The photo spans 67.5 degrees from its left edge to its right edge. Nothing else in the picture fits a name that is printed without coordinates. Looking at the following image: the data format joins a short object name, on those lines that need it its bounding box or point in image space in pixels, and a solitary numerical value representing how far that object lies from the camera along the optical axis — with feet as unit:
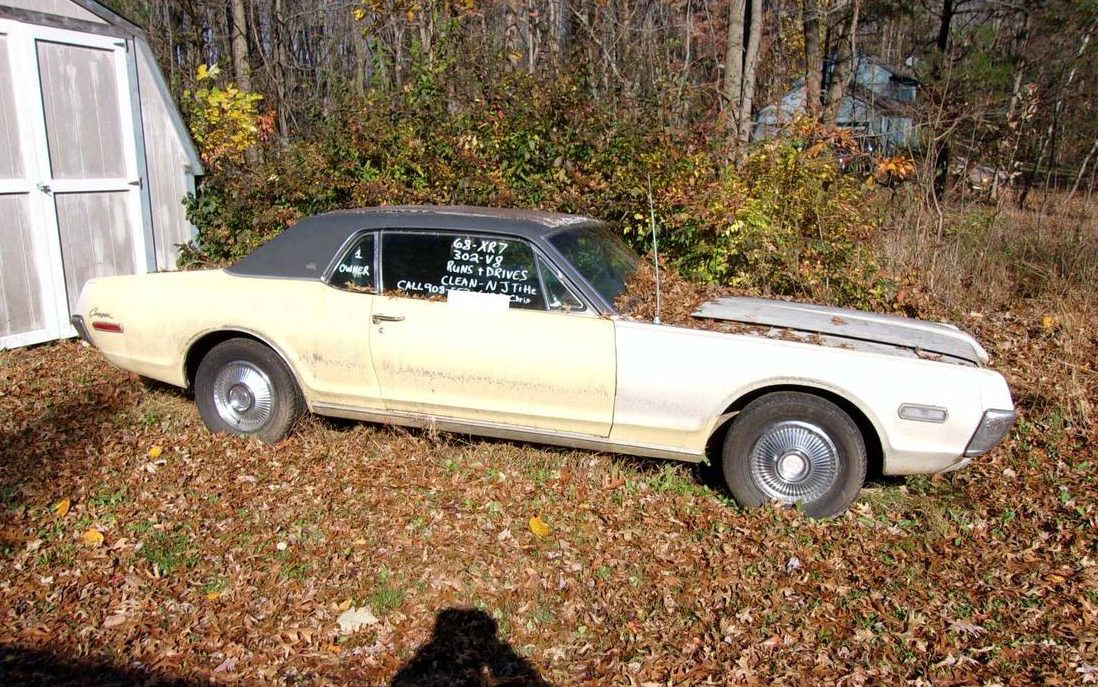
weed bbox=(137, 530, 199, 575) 12.59
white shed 22.27
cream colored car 13.47
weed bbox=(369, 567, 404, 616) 11.64
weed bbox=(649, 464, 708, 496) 15.11
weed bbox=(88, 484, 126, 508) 14.40
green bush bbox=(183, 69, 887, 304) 22.49
